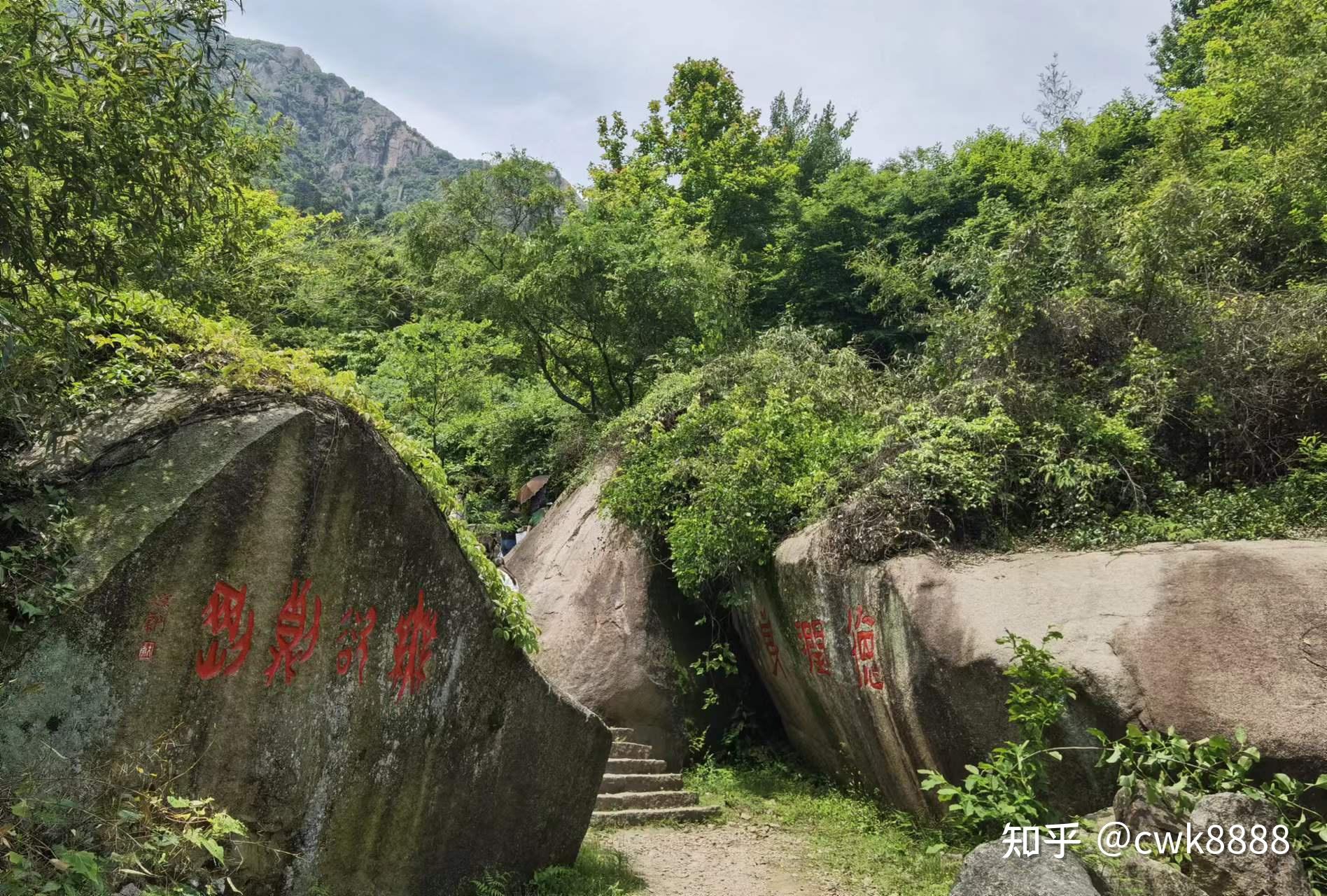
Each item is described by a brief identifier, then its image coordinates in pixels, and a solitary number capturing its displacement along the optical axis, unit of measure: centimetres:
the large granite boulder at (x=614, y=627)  1094
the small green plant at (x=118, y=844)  308
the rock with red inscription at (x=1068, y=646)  557
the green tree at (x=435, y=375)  1408
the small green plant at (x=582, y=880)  595
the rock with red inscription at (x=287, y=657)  371
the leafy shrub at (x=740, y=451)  1017
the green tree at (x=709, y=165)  2005
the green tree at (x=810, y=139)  2484
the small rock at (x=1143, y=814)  496
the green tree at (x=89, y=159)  362
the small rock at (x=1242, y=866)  463
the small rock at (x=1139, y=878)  452
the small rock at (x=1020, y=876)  415
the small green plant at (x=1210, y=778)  503
